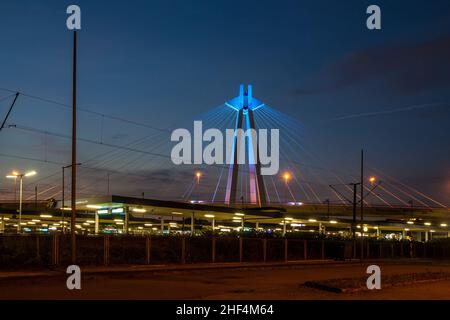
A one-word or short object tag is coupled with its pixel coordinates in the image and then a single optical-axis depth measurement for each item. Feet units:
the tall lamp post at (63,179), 200.10
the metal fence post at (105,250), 104.94
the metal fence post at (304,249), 154.87
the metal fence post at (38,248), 96.28
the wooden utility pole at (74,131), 83.06
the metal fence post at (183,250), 119.79
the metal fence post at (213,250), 125.07
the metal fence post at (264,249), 138.48
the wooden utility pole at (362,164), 166.06
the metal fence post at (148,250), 112.88
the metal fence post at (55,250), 94.53
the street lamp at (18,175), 150.05
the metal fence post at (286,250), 144.82
